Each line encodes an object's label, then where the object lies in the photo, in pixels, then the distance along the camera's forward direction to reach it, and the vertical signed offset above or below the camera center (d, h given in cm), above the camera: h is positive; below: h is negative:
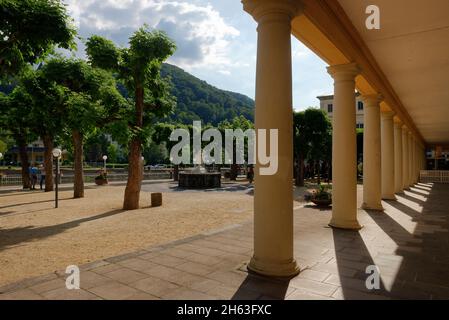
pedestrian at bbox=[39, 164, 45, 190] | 2166 -92
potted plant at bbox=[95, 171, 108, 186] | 2626 -160
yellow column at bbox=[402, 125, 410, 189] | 1894 +11
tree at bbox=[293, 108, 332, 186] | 2658 +263
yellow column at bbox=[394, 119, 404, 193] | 1692 +38
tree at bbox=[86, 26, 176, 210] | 1231 +374
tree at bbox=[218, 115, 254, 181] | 3434 +407
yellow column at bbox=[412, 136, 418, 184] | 2446 -45
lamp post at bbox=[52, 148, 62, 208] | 1303 +36
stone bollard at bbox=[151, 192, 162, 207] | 1396 -177
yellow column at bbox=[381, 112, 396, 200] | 1396 +17
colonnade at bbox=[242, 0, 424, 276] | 449 +54
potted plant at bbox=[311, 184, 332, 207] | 1221 -155
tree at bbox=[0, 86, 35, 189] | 1866 +300
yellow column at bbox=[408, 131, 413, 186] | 2117 +12
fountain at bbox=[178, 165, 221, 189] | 2477 -155
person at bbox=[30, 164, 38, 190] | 2177 -99
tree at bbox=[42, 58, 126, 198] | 1260 +287
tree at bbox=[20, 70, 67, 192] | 1481 +322
